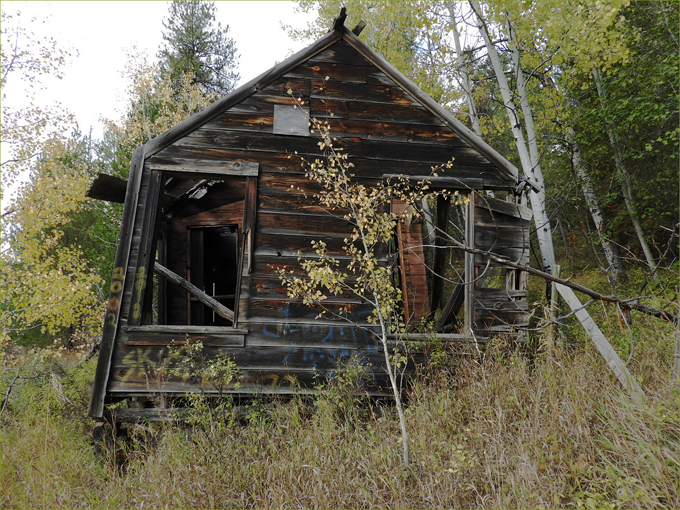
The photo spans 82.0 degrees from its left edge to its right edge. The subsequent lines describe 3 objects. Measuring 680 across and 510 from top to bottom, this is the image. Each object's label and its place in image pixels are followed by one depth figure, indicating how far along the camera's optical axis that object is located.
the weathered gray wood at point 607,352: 3.18
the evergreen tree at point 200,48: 19.05
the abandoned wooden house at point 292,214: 4.78
